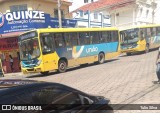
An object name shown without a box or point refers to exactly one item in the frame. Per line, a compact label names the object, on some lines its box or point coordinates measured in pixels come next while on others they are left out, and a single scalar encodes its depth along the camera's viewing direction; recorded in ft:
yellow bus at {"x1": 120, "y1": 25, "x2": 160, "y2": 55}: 93.86
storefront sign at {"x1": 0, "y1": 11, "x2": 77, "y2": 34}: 79.20
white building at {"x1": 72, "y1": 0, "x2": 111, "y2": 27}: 103.64
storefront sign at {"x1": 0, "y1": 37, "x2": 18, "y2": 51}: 84.53
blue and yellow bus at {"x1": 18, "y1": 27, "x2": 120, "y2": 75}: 58.08
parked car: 11.57
